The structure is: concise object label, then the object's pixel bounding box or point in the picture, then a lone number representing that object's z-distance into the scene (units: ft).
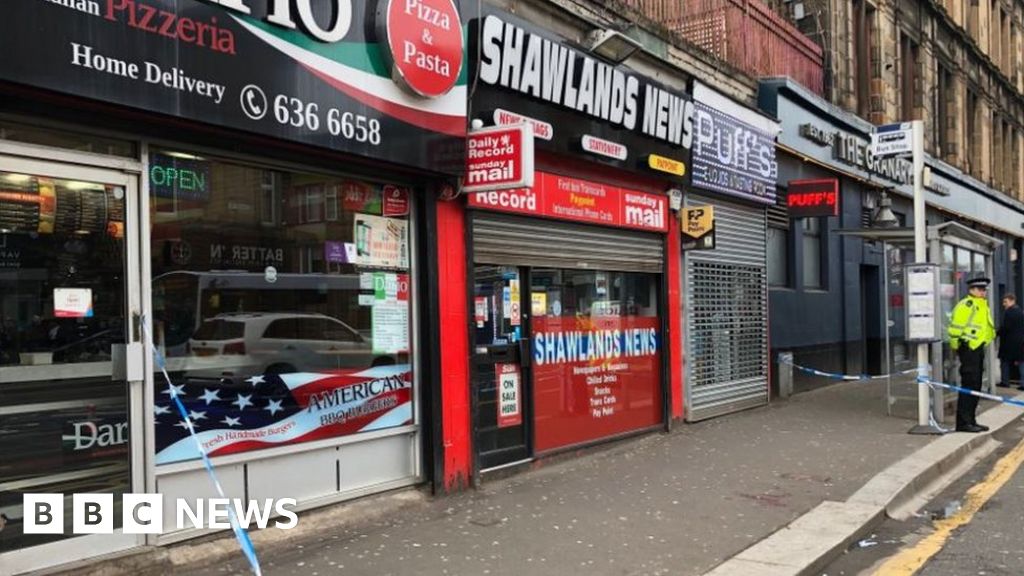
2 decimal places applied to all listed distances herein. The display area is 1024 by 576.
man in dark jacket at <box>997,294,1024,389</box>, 45.75
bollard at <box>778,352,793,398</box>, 43.39
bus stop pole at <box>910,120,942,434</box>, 33.40
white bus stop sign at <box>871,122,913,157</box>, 34.78
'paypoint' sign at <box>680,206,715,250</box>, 33.47
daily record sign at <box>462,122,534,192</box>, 21.80
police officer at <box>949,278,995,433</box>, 33.17
